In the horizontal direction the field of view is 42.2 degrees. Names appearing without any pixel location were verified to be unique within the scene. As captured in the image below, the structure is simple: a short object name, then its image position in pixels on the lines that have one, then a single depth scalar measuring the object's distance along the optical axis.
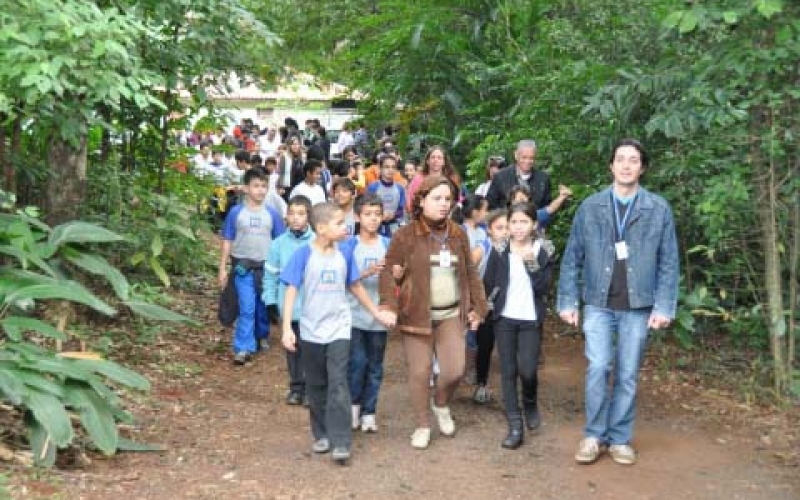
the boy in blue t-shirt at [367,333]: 7.02
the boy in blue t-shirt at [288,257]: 7.91
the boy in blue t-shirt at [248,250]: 9.28
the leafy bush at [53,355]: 5.69
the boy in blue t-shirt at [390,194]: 11.43
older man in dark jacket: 9.39
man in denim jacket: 6.19
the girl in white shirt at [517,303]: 6.80
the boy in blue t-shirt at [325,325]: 6.30
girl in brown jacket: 6.66
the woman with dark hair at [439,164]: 10.19
